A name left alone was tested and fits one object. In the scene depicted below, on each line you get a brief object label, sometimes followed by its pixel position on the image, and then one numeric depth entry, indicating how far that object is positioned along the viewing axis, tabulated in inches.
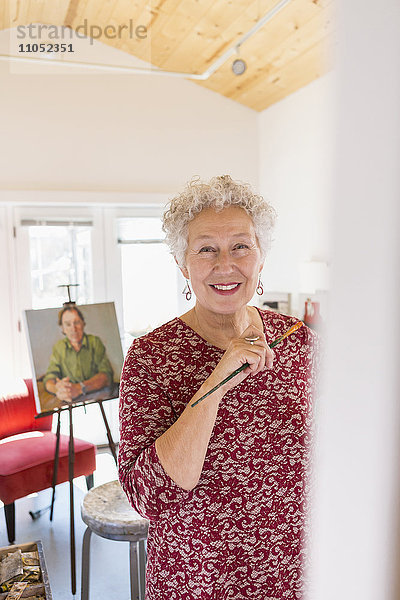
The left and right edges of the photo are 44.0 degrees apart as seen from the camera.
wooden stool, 74.5
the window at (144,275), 179.5
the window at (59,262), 167.0
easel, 99.4
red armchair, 116.4
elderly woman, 40.0
